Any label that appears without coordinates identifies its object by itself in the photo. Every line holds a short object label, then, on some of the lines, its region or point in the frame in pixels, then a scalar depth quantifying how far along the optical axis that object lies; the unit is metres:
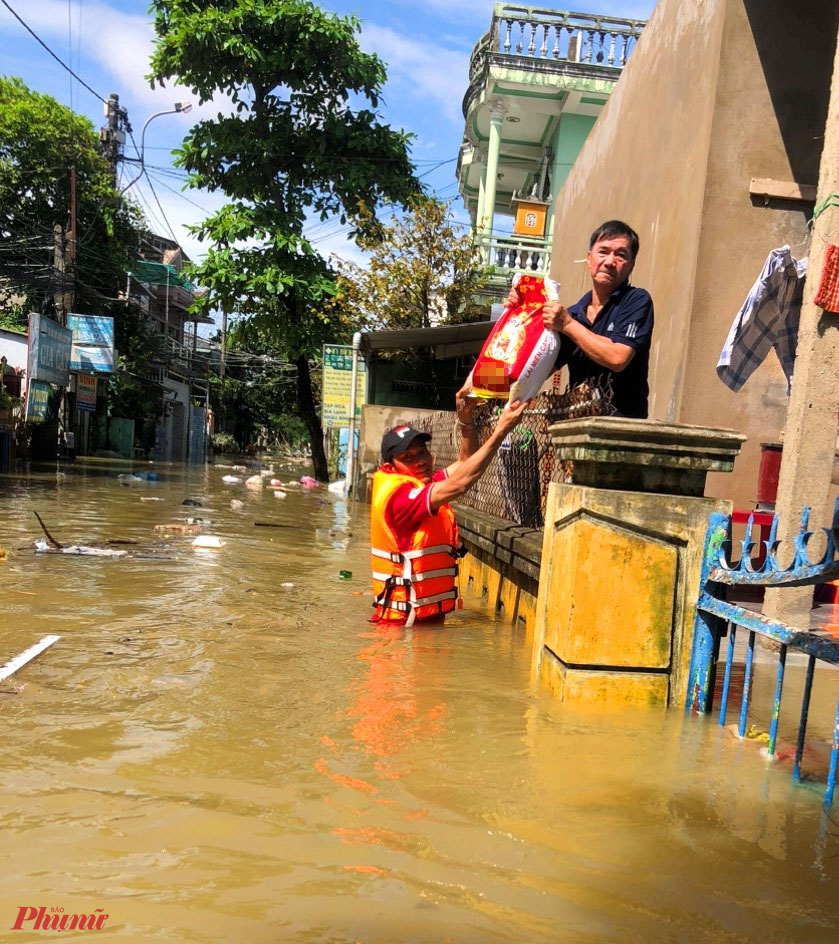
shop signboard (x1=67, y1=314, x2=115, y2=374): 25.72
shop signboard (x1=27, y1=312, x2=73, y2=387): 22.06
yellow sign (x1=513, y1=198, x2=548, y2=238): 16.74
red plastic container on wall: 5.70
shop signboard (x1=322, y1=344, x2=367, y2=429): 17.86
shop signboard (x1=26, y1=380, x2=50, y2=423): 22.67
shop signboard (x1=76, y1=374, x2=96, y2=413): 28.74
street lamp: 25.64
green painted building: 16.61
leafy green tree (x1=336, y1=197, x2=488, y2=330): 17.80
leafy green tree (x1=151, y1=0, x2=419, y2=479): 18.78
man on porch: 3.40
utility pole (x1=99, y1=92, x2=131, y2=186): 30.00
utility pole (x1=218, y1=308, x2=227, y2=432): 45.96
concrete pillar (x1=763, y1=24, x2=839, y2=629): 4.29
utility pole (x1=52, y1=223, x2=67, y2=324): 24.73
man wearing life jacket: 4.30
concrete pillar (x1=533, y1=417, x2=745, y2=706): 3.10
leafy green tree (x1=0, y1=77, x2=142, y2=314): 26.77
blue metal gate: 2.33
